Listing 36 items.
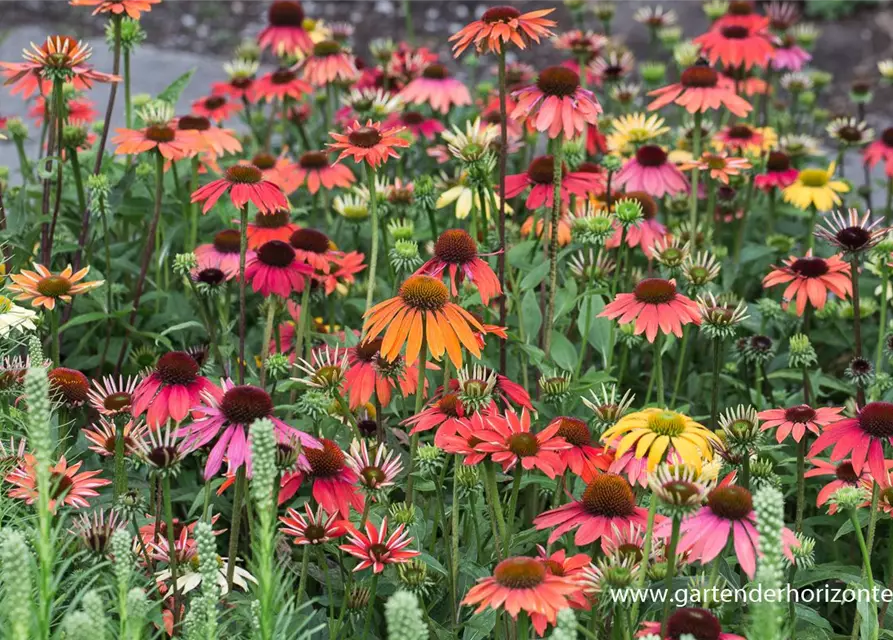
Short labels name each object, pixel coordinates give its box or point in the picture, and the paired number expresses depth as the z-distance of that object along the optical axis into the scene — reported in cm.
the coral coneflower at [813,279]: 279
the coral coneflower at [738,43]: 385
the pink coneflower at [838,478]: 222
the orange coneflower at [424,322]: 211
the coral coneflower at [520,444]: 188
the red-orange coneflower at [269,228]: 289
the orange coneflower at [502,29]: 251
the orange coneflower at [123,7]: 291
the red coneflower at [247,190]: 250
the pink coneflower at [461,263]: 234
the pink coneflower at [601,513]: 194
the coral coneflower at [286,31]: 412
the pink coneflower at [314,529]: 197
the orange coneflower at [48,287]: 238
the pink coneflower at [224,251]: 281
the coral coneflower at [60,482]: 192
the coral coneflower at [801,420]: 228
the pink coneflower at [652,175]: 317
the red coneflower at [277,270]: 263
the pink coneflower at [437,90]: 384
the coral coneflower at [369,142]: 252
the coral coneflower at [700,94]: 337
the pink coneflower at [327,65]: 397
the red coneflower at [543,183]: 283
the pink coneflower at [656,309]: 234
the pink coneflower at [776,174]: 358
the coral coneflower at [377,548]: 188
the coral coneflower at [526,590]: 161
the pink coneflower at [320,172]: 345
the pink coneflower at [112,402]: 208
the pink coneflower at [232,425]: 187
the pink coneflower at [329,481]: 205
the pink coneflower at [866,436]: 210
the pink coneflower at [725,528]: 170
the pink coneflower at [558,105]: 258
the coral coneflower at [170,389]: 211
